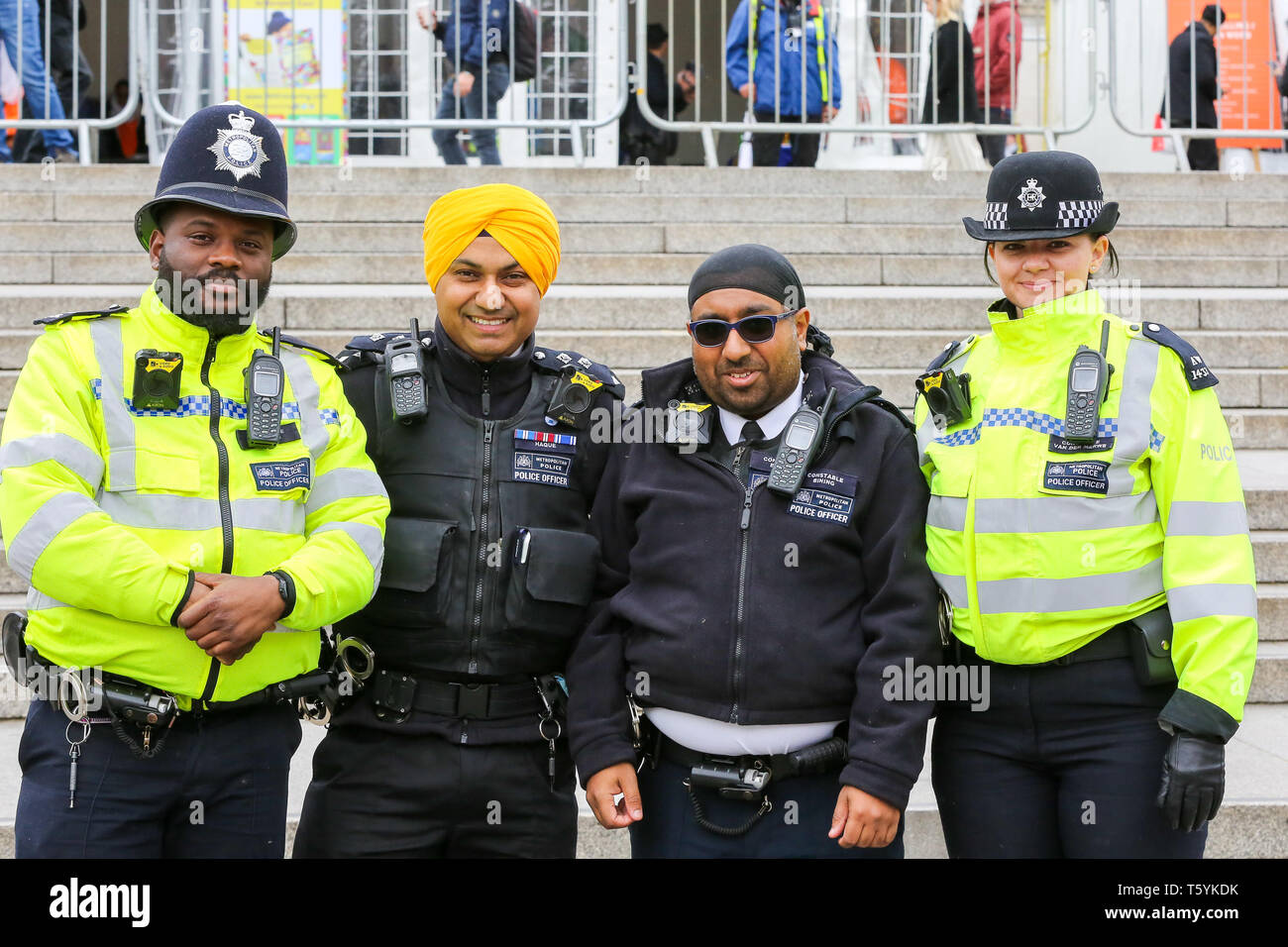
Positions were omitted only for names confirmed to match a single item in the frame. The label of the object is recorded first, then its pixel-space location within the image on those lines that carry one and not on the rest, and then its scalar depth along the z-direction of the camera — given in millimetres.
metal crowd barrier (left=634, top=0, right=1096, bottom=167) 8945
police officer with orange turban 3131
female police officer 2871
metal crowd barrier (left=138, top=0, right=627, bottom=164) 8758
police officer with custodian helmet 2752
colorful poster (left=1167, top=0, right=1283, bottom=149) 10445
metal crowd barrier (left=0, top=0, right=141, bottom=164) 8656
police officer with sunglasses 2977
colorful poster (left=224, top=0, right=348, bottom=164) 9719
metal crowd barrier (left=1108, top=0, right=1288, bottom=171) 9227
